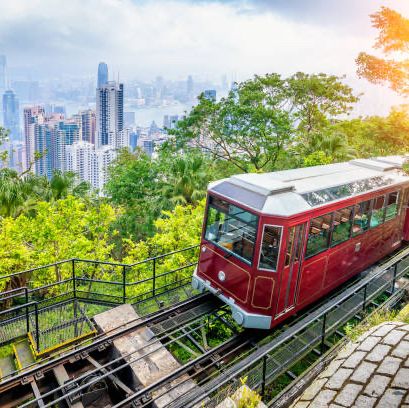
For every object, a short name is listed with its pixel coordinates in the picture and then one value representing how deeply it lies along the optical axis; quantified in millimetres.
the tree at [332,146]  19312
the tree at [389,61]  12102
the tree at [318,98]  25812
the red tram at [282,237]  7332
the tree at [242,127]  21797
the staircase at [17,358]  7536
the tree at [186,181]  15758
